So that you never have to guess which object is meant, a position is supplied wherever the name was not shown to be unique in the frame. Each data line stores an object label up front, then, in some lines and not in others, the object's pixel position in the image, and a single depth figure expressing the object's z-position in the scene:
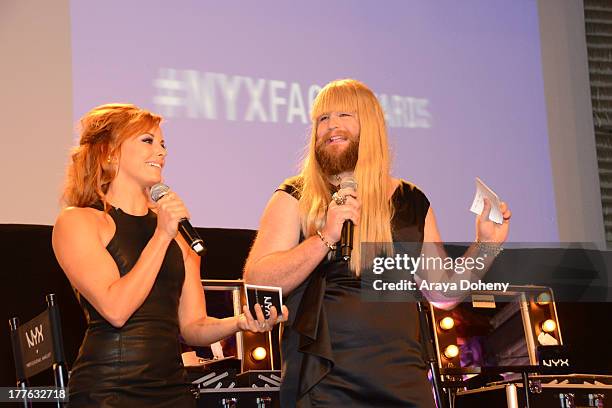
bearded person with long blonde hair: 2.24
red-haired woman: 2.27
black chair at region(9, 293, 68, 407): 3.07
